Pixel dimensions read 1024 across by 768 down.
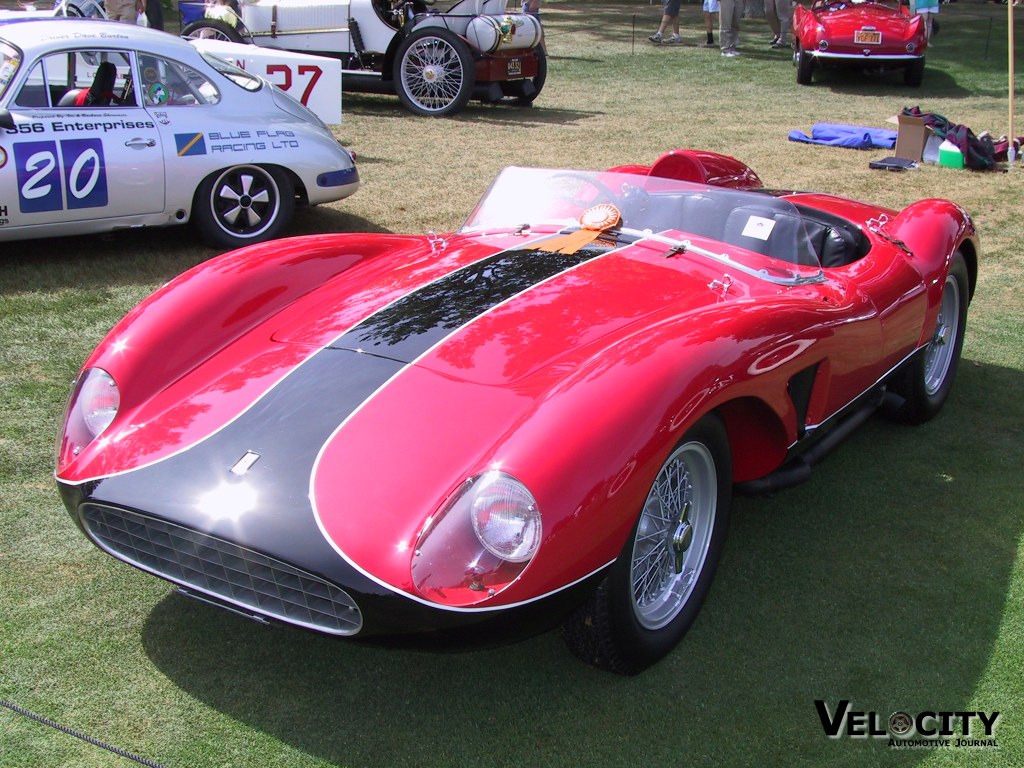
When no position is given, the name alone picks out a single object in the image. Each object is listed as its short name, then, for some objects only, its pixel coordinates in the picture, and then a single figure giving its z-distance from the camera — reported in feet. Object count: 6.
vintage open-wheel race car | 38.19
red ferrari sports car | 7.95
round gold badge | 12.76
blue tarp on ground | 34.22
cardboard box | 32.24
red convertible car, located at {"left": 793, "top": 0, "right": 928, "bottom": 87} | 45.44
